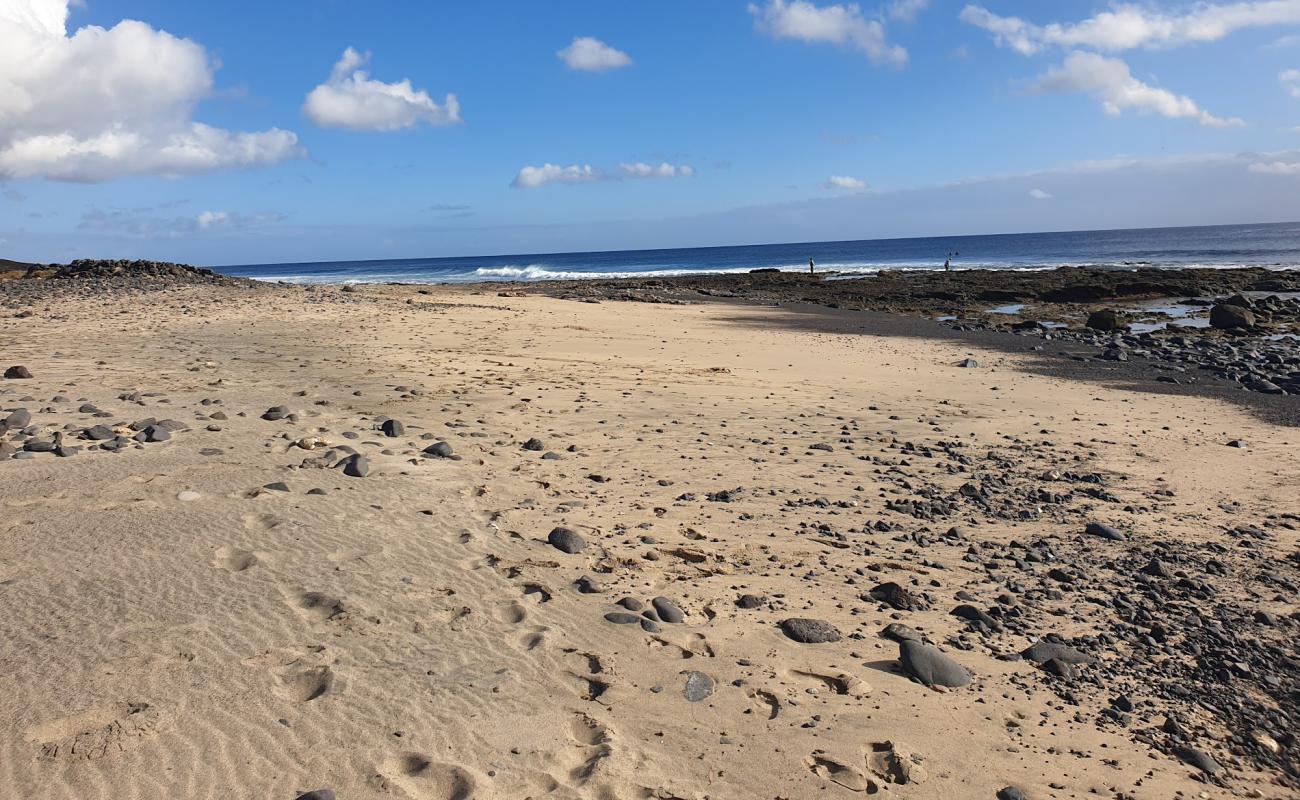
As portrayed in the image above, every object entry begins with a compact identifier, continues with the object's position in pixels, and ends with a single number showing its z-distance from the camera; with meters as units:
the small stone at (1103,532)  5.70
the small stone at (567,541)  5.01
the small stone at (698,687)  3.51
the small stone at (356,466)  6.04
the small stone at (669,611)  4.19
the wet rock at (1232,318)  20.48
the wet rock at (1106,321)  21.42
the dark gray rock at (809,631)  4.08
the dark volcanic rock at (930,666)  3.75
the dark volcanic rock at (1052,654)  4.01
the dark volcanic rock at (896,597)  4.54
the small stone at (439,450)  6.82
